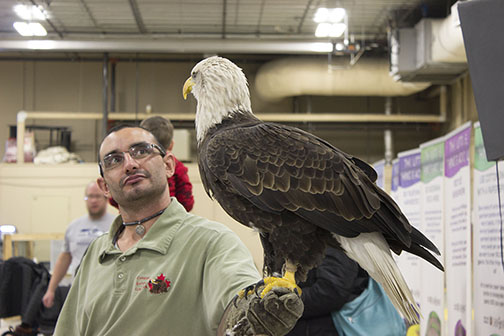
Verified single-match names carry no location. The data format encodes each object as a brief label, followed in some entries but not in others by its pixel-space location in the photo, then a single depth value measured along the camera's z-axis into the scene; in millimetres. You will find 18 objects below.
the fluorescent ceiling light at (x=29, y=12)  7637
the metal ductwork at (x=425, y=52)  7190
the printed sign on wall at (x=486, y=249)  2926
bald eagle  1531
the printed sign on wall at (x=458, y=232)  3385
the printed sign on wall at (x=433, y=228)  3885
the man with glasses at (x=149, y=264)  1978
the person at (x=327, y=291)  2865
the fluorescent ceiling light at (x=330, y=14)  7562
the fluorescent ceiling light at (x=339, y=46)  7645
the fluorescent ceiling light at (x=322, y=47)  8352
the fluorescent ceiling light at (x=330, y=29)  7883
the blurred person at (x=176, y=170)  2807
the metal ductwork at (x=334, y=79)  9000
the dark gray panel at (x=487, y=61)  1964
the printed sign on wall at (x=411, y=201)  4562
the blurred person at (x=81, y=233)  4629
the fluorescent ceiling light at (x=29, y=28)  7980
